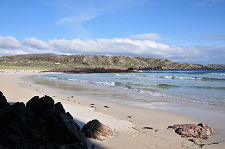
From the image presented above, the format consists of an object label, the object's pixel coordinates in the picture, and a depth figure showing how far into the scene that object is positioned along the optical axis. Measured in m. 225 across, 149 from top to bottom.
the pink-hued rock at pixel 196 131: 6.29
